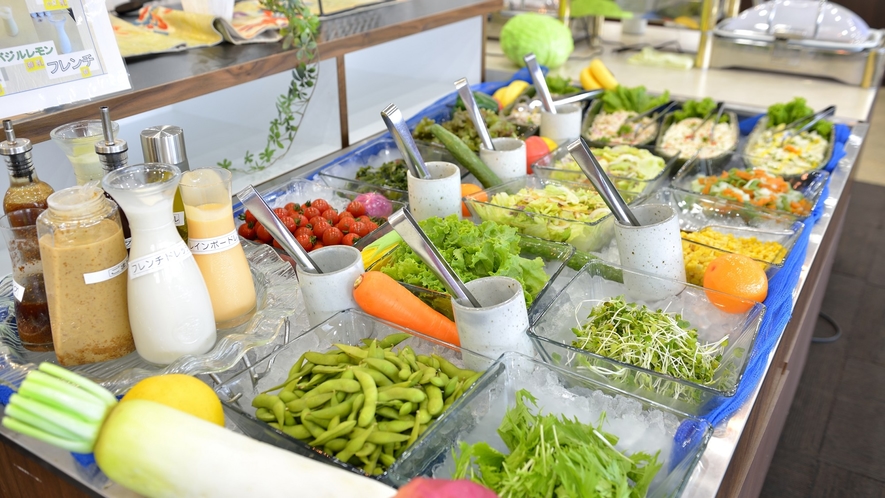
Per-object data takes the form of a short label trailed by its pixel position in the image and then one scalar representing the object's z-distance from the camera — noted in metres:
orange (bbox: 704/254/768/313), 1.19
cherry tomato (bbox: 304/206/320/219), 1.46
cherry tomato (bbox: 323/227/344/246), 1.40
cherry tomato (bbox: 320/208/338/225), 1.46
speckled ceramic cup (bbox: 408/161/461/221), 1.44
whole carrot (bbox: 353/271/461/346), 1.08
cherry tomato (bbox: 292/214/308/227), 1.42
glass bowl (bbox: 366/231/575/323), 1.16
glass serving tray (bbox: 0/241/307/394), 0.93
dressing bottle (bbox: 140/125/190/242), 1.02
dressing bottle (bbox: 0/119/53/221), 0.96
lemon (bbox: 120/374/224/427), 0.84
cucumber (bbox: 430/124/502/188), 1.66
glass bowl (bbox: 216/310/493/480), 0.87
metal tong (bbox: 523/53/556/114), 1.92
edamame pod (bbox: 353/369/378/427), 0.85
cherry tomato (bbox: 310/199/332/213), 1.48
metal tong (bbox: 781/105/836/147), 2.02
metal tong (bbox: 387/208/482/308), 0.99
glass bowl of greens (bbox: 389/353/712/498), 0.79
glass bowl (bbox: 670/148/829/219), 1.68
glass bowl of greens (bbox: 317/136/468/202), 1.65
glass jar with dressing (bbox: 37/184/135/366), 0.89
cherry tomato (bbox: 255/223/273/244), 1.41
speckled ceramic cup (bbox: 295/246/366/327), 1.09
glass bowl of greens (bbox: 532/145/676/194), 1.67
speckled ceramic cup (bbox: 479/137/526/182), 1.68
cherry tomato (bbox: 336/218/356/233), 1.43
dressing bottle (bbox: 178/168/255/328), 0.99
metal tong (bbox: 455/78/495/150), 1.62
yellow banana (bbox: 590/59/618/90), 2.45
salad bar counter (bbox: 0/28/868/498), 0.77
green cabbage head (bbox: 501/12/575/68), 2.76
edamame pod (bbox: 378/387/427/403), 0.88
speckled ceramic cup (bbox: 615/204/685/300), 1.20
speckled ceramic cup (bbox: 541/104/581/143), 1.96
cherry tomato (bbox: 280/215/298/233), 1.42
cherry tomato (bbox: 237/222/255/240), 1.43
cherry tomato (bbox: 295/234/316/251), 1.38
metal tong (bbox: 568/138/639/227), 1.19
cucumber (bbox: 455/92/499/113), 2.19
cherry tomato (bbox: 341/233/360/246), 1.40
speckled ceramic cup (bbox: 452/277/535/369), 1.00
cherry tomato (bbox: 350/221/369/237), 1.43
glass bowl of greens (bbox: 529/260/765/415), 0.97
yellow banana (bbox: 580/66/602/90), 2.46
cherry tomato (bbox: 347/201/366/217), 1.51
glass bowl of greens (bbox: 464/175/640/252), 1.40
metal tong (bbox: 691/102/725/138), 2.07
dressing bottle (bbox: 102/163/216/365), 0.88
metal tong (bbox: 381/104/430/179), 1.36
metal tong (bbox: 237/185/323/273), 1.03
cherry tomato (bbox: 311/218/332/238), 1.41
